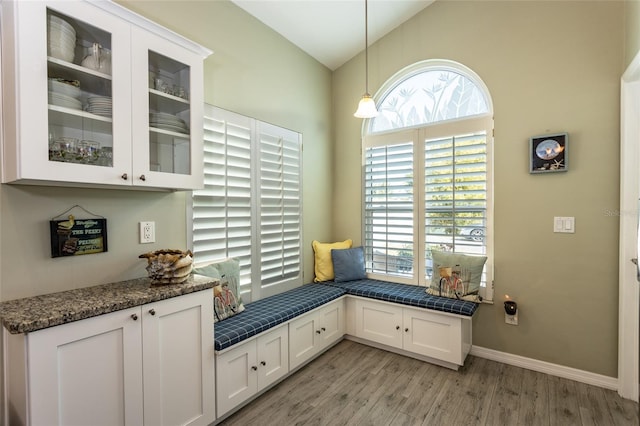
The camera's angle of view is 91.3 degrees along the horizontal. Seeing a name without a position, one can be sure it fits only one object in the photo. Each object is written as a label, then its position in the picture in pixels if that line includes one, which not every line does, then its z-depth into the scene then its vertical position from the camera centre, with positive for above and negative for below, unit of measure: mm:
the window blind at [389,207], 3139 +16
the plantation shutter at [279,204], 2750 +47
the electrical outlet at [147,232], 1922 -139
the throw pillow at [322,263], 3305 -573
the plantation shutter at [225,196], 2271 +99
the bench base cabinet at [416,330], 2533 -1065
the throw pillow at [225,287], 2123 -551
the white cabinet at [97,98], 1305 +551
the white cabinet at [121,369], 1231 -723
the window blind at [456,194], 2764 +131
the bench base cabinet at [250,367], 1921 -1062
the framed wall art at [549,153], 2381 +422
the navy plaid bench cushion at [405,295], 2504 -775
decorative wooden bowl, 1691 -313
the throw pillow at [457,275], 2641 -585
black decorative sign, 1576 -137
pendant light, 2410 +774
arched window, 2773 +347
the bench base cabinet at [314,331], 2471 -1064
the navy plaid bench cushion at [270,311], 1956 -773
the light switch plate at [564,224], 2387 -130
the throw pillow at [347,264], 3258 -584
